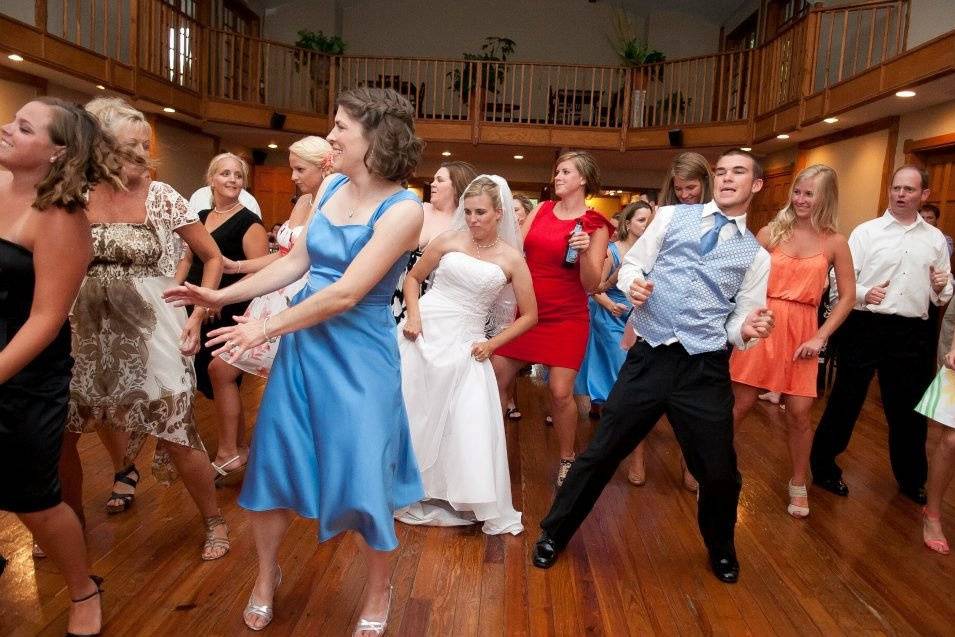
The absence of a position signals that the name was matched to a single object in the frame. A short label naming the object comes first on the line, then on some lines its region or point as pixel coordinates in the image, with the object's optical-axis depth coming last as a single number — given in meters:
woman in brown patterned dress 2.34
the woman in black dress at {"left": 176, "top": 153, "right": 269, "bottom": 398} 3.42
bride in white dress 3.00
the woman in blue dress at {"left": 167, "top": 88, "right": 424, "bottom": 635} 1.94
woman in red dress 3.49
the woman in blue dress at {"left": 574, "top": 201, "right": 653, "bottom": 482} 4.44
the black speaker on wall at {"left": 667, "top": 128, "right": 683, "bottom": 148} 10.96
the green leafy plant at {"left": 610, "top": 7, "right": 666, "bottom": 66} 15.19
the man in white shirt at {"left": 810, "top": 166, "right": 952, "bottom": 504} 3.64
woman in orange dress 3.24
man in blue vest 2.50
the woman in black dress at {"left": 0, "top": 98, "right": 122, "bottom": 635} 1.73
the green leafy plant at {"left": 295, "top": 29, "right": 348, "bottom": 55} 12.52
